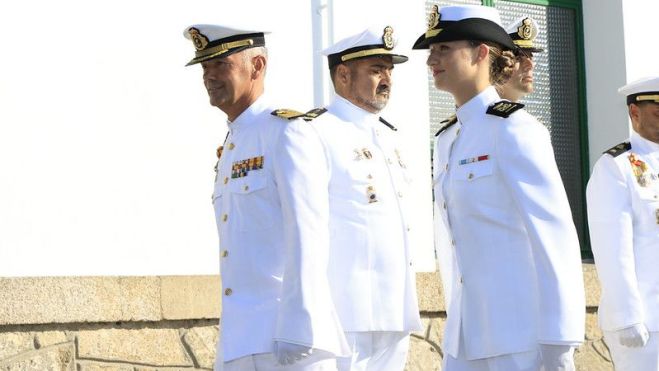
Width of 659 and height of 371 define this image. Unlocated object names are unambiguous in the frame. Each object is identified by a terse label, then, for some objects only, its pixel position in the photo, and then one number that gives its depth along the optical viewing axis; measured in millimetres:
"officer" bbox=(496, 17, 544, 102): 11859
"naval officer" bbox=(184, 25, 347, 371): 9229
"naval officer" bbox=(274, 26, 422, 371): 11874
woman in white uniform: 9528
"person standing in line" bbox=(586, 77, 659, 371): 13169
